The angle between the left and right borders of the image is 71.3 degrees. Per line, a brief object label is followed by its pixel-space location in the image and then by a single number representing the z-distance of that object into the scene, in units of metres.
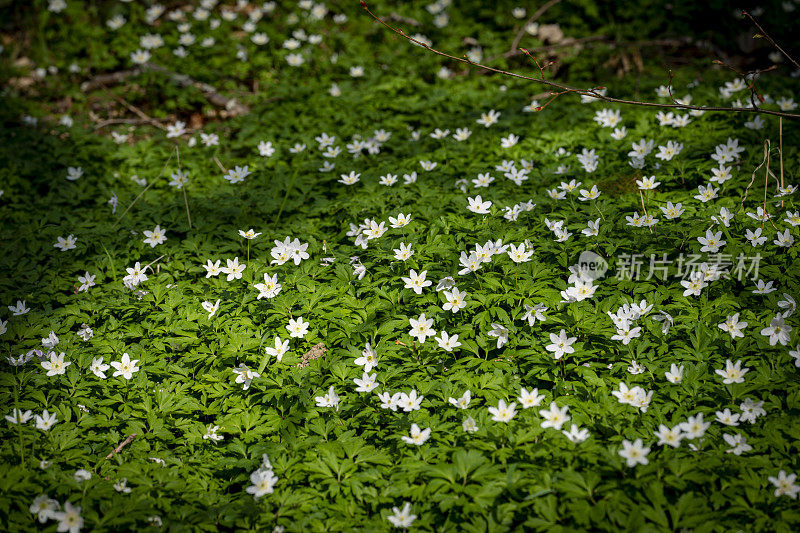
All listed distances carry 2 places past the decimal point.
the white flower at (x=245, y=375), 3.18
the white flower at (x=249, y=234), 4.02
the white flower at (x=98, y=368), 3.23
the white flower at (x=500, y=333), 3.22
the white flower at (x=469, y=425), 2.78
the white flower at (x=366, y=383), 3.03
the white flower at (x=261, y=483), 2.61
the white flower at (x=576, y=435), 2.62
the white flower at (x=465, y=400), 2.88
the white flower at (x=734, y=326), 3.11
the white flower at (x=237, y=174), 4.74
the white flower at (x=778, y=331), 3.02
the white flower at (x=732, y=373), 2.86
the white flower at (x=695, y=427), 2.63
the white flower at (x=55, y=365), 3.21
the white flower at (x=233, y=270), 3.81
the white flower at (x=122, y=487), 2.65
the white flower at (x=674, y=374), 2.94
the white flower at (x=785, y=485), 2.40
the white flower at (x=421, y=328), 3.30
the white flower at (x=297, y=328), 3.41
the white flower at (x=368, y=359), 3.16
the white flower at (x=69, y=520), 2.41
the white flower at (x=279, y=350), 3.32
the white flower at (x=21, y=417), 2.97
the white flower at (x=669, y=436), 2.60
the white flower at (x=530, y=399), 2.87
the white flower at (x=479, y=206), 4.04
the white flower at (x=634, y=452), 2.49
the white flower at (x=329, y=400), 3.00
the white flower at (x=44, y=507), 2.46
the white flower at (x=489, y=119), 5.20
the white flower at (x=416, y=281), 3.54
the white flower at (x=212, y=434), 2.96
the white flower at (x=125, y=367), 3.23
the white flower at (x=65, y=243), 4.21
